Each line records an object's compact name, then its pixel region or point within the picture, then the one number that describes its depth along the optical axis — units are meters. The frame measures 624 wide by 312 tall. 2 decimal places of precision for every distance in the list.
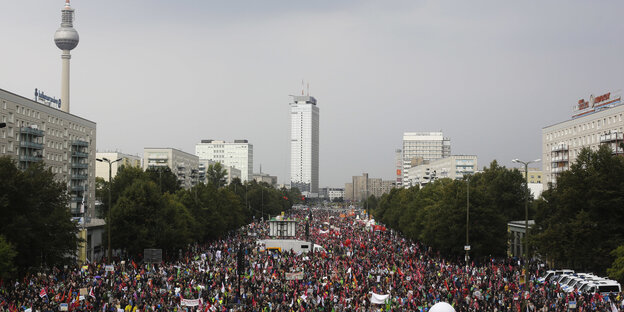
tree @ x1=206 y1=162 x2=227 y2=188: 185.45
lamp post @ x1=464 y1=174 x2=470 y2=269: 59.30
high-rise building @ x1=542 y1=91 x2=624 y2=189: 88.31
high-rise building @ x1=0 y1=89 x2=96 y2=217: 80.12
